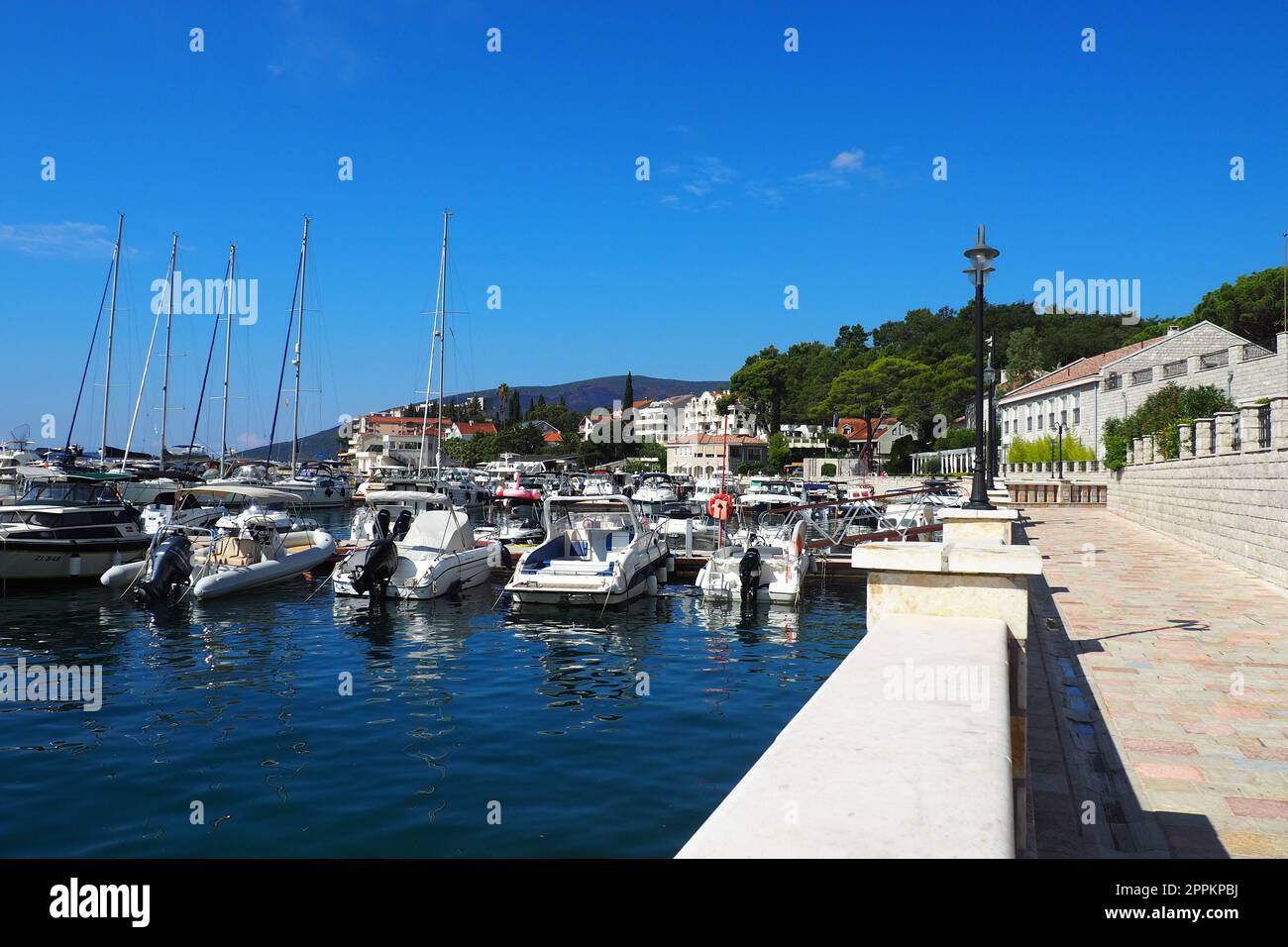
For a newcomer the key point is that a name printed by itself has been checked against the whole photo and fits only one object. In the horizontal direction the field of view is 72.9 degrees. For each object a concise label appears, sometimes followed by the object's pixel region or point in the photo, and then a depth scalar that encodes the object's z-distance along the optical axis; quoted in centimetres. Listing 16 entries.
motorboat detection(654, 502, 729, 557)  3206
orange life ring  2681
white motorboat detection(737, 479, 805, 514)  4959
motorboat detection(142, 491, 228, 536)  3512
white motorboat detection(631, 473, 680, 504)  5806
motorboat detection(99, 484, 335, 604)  2183
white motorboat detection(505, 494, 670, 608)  2109
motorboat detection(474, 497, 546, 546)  3325
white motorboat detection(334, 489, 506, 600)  2259
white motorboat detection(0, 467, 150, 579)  2411
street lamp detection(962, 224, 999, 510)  1220
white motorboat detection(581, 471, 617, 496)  4387
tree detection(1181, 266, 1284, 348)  7002
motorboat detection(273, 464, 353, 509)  5894
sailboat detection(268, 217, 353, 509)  5717
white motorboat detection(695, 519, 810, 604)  2247
